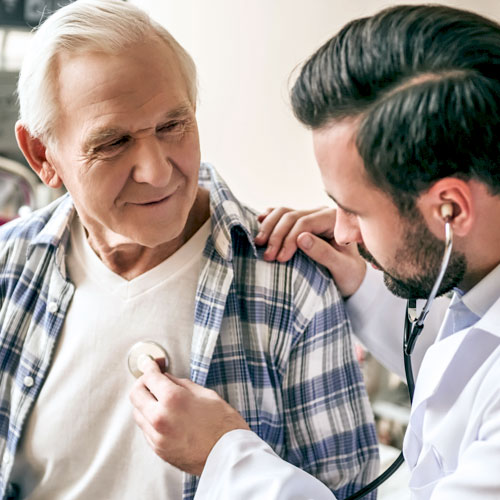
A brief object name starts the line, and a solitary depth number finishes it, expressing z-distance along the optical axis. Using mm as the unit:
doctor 902
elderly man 1285
